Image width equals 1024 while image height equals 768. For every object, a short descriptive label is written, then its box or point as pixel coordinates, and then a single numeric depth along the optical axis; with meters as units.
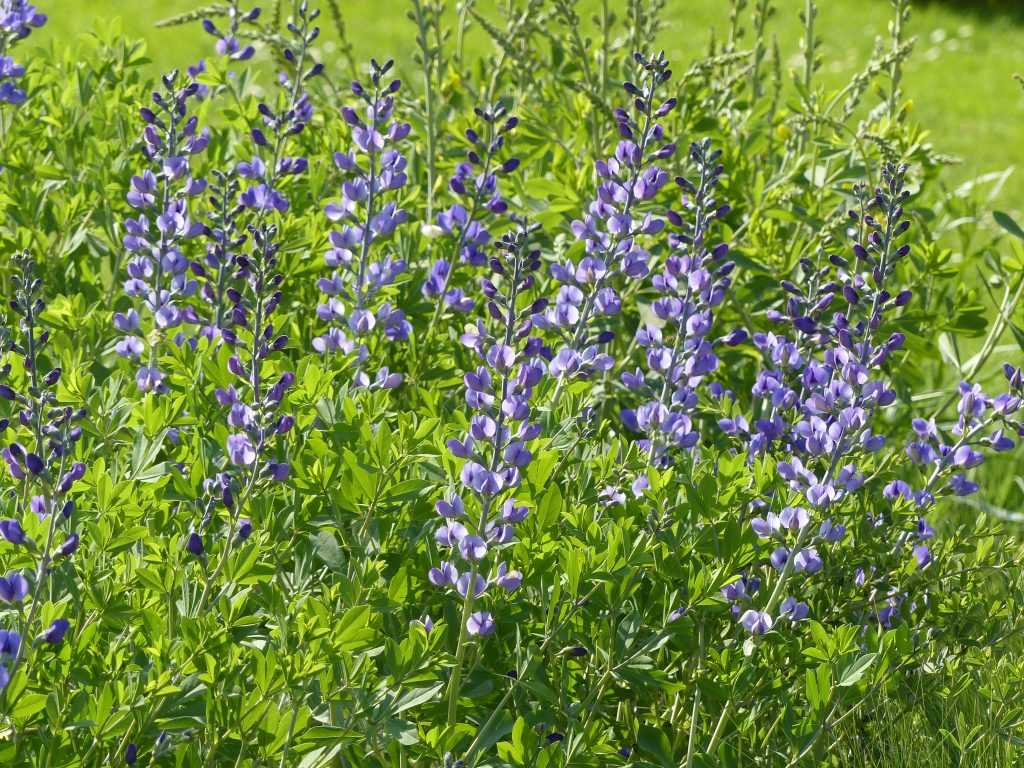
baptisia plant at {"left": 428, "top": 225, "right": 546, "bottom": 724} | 4.29
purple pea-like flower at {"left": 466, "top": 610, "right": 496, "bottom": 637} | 4.32
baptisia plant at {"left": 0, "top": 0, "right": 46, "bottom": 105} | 6.69
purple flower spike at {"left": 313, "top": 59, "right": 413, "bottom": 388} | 5.63
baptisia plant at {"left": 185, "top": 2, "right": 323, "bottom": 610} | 4.36
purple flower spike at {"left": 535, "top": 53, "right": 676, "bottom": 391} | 5.26
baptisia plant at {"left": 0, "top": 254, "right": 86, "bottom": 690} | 3.87
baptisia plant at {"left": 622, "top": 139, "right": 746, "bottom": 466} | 5.22
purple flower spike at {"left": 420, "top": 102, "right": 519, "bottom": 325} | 5.65
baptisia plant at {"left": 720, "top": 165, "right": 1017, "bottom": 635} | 4.80
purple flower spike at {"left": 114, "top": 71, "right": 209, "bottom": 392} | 5.66
